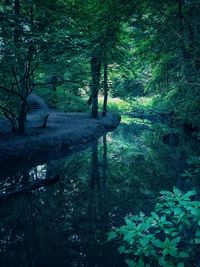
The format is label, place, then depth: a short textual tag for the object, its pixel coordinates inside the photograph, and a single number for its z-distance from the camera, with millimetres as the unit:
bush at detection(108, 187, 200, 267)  2916
